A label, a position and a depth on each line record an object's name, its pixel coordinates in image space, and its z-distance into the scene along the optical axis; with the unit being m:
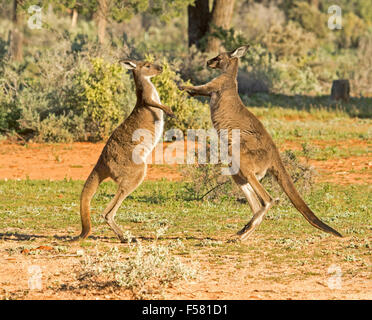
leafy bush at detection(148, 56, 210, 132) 16.81
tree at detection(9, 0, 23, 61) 25.66
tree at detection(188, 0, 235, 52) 23.73
